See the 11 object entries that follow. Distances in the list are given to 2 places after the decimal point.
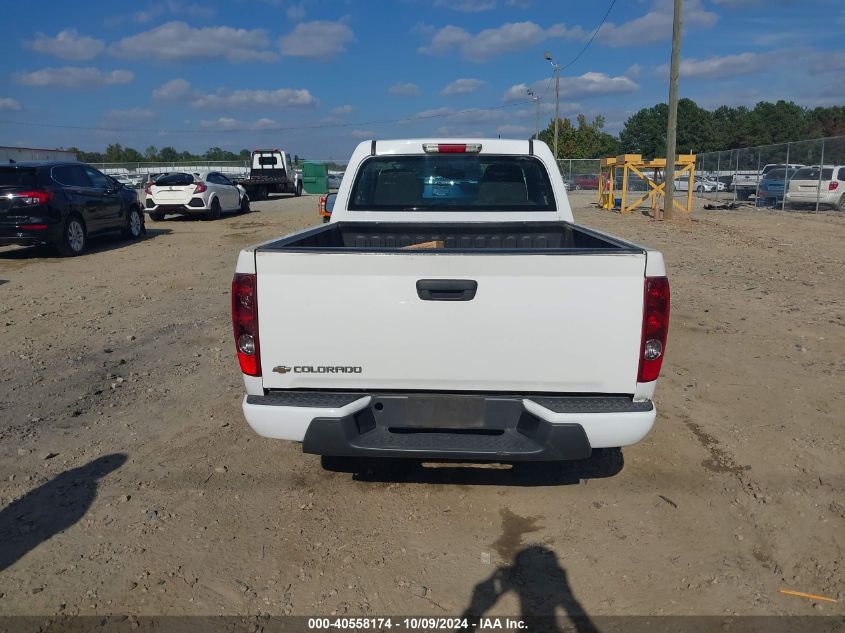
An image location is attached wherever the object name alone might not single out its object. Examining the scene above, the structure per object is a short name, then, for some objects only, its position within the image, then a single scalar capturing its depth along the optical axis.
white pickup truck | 3.18
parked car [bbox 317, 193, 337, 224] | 6.37
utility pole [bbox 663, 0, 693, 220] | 20.12
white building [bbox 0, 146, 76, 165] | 48.00
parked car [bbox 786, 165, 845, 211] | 22.73
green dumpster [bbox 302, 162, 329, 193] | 31.23
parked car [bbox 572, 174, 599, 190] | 49.53
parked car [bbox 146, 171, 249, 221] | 20.02
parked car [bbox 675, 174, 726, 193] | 40.91
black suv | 11.77
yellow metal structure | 23.19
